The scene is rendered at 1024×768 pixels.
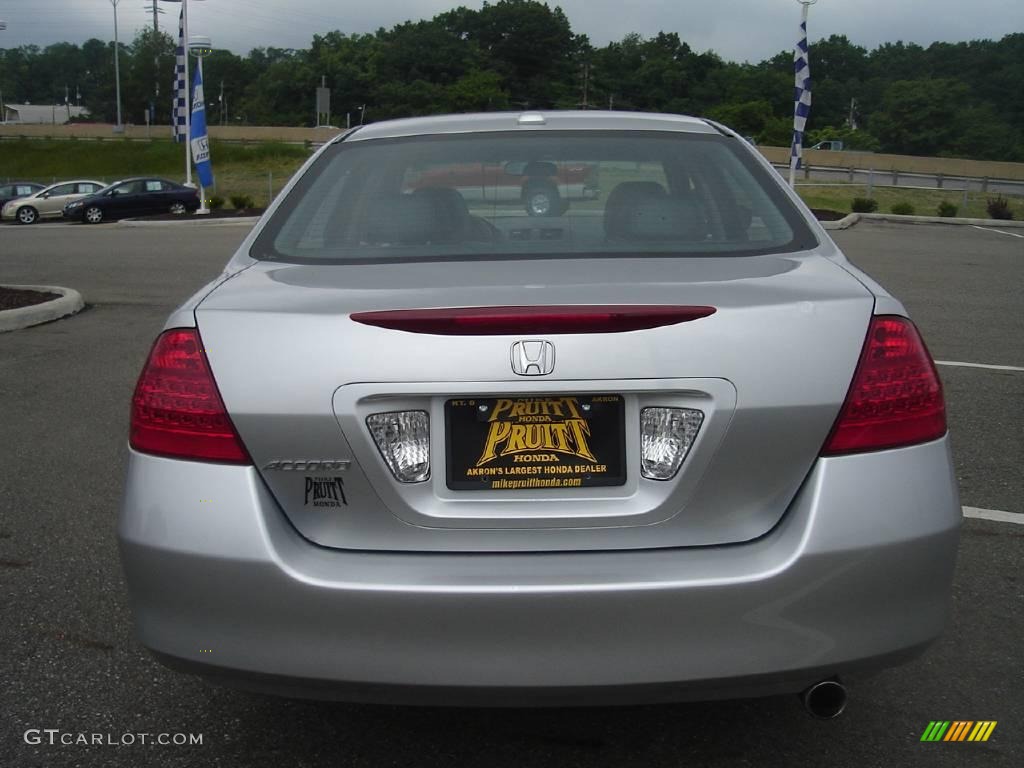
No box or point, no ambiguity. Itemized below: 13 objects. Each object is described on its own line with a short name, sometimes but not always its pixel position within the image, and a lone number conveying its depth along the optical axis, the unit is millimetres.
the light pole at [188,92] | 30942
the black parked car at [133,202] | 32906
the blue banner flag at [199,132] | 29172
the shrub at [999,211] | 31953
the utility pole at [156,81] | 128875
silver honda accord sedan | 2312
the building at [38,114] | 155625
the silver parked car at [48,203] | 34375
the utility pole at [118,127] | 95938
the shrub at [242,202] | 33062
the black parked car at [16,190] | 36812
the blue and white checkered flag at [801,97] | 26828
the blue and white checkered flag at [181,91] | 30953
